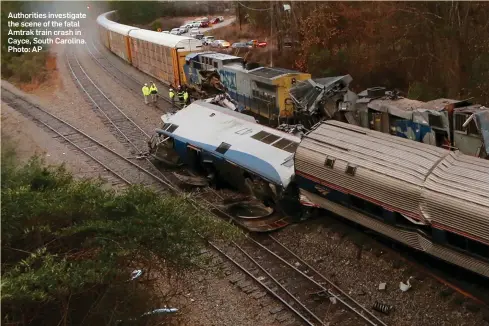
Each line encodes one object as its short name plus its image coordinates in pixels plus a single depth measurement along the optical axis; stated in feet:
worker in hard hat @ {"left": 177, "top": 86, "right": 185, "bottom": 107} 87.45
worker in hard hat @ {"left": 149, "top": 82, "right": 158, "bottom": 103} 93.89
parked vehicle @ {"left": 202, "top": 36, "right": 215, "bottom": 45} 155.27
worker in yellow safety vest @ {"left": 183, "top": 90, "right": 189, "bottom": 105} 85.46
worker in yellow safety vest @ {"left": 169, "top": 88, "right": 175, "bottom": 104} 88.58
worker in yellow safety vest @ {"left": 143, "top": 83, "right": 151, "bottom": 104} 93.97
